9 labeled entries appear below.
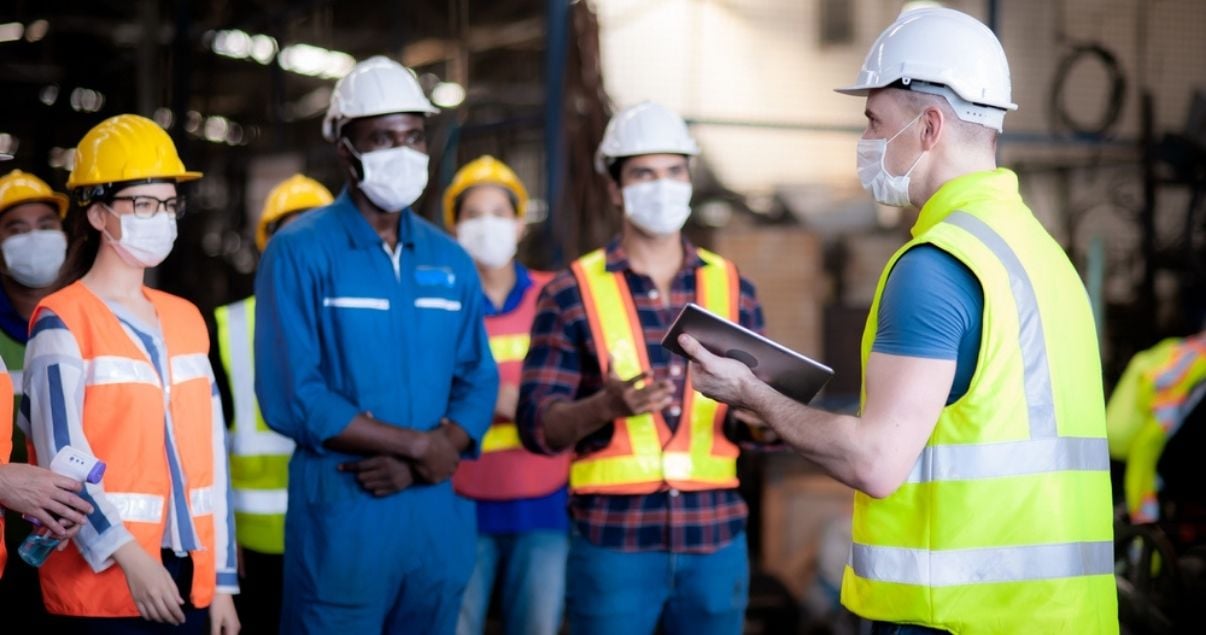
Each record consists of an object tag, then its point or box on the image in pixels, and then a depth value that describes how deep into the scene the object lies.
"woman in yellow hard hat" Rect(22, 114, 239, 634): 2.97
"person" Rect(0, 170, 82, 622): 3.85
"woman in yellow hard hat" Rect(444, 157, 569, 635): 4.68
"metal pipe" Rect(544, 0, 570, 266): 6.07
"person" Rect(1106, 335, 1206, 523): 5.21
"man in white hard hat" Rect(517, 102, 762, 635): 3.66
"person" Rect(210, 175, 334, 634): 4.38
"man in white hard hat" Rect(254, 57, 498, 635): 3.50
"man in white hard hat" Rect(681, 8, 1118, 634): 2.42
